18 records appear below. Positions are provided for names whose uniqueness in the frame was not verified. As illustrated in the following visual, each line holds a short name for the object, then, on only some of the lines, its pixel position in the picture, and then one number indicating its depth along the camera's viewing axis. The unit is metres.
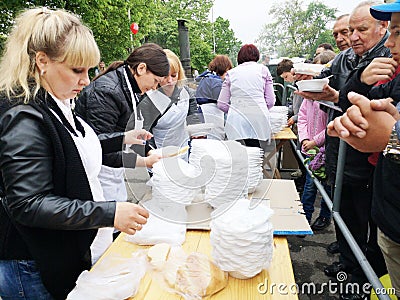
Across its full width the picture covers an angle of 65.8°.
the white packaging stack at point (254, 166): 1.46
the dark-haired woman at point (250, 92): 1.70
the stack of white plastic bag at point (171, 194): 1.33
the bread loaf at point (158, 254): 1.07
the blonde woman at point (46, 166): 0.90
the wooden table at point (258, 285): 0.95
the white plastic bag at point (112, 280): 0.90
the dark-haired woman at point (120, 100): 1.73
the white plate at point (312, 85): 1.84
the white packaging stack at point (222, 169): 1.31
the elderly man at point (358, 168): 1.75
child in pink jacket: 2.58
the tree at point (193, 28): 23.95
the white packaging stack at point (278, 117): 3.37
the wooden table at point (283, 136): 3.31
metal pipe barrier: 1.19
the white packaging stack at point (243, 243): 0.98
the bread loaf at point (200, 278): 0.95
